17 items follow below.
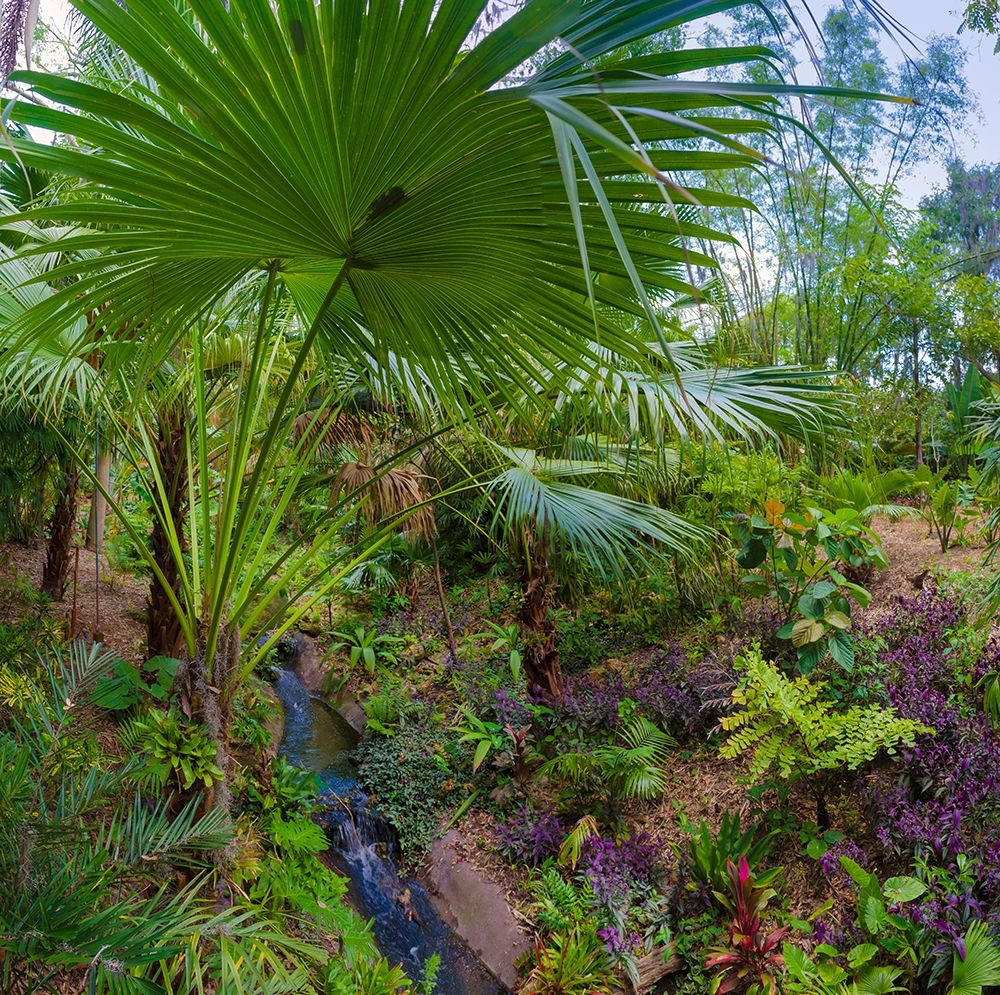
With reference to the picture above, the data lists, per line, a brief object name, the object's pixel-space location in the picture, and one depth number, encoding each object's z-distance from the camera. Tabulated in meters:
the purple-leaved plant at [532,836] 4.22
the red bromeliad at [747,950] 3.09
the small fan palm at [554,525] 3.88
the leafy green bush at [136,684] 3.78
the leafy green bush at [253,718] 4.83
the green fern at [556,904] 3.71
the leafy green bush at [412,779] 4.72
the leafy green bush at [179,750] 2.39
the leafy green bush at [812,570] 3.85
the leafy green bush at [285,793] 4.25
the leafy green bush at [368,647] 6.75
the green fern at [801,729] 3.32
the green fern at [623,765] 4.11
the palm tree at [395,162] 1.18
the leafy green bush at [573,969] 3.39
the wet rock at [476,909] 3.82
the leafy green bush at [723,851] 3.43
